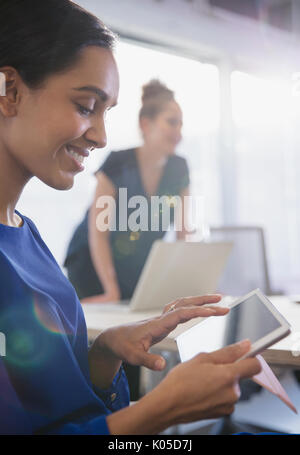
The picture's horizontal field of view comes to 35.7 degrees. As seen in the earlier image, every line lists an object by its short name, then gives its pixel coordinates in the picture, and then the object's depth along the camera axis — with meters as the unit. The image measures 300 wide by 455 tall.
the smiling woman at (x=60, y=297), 0.55
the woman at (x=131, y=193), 1.89
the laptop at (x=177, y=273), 1.35
